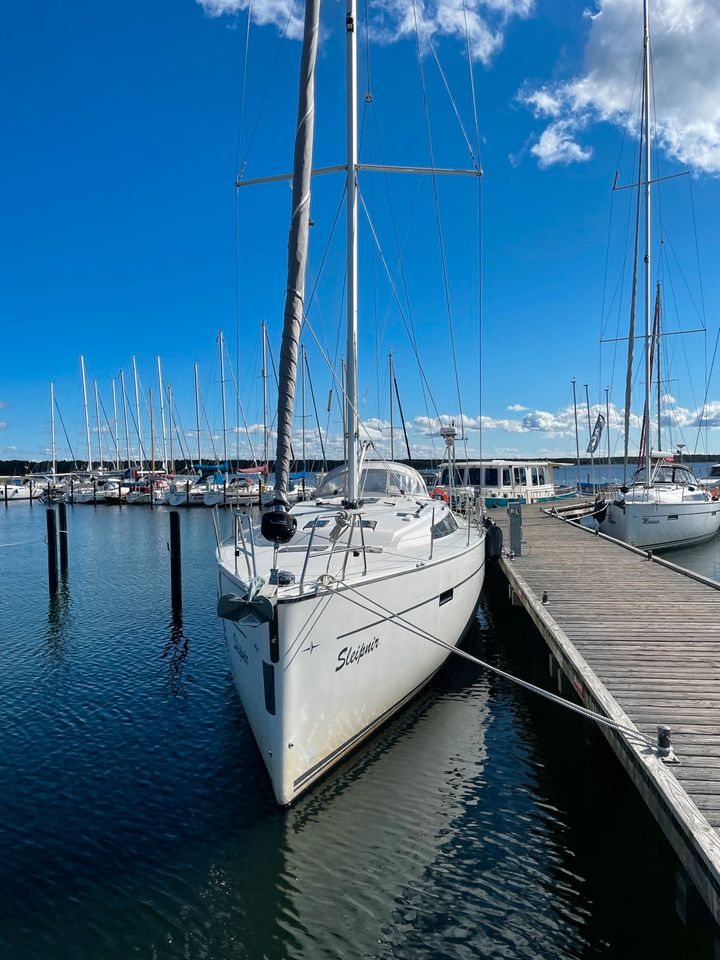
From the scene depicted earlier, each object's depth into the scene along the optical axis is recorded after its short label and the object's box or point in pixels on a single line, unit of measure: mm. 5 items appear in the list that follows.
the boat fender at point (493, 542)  12953
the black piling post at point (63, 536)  20303
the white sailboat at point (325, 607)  5887
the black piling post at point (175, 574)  15055
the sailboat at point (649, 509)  22406
